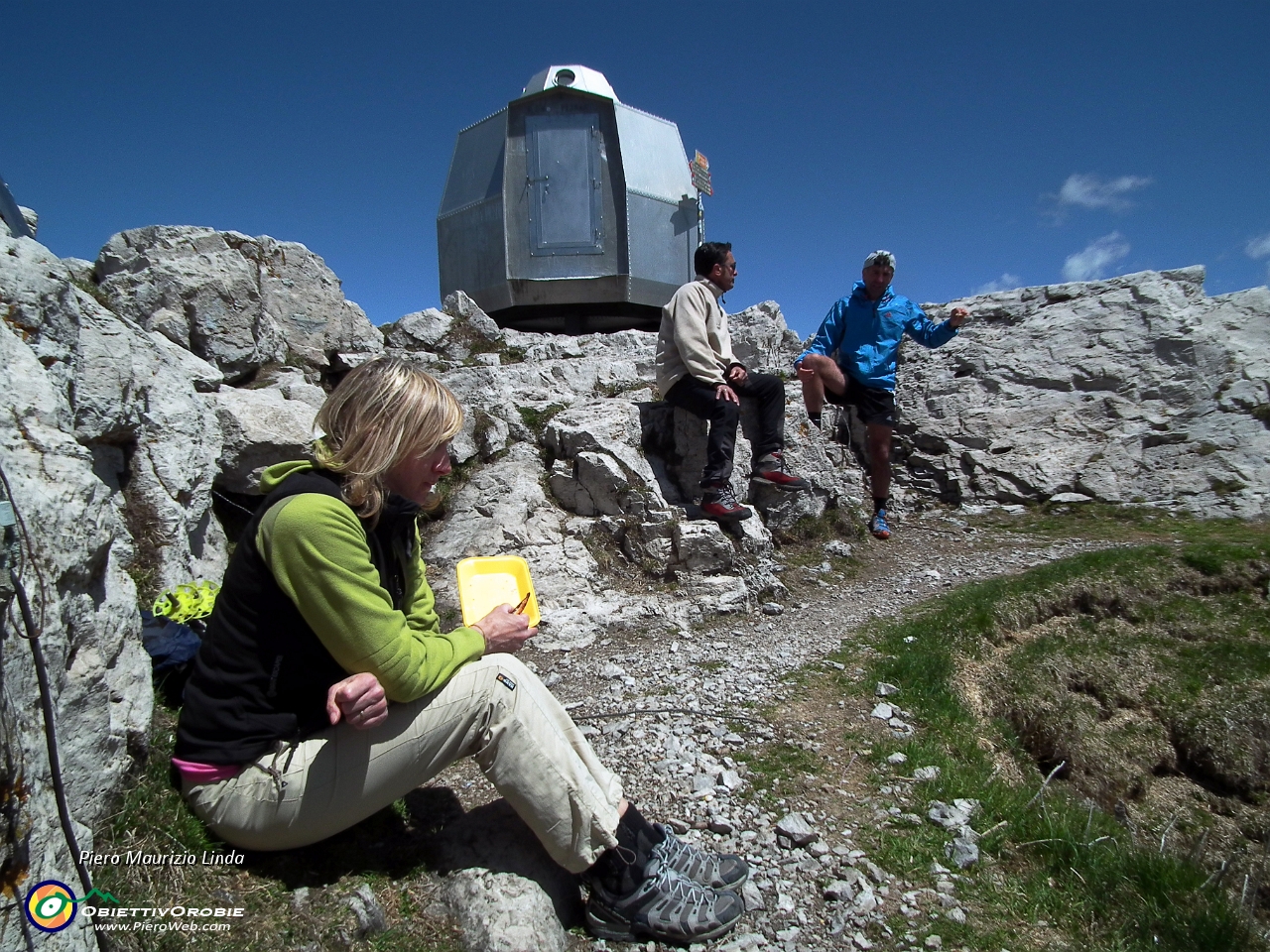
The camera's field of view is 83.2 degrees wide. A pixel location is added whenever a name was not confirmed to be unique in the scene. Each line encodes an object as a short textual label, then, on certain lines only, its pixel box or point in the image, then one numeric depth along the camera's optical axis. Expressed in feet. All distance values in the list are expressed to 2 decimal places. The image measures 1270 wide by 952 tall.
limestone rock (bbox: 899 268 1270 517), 30.32
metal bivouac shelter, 42.45
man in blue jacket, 28.17
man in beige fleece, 24.44
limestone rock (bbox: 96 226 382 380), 25.48
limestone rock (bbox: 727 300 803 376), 34.71
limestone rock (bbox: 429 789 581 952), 8.55
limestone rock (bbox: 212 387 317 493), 21.72
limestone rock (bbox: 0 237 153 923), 7.09
